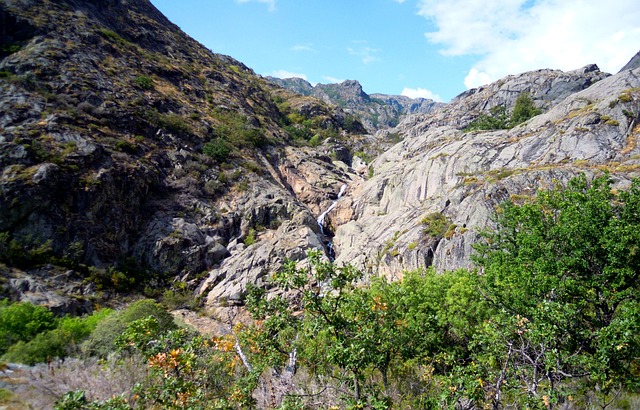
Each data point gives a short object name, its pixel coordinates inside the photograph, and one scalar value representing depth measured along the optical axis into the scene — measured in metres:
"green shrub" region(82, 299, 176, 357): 17.38
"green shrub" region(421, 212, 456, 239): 28.67
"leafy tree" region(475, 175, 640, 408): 8.09
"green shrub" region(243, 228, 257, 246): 40.10
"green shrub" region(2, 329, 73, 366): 14.45
